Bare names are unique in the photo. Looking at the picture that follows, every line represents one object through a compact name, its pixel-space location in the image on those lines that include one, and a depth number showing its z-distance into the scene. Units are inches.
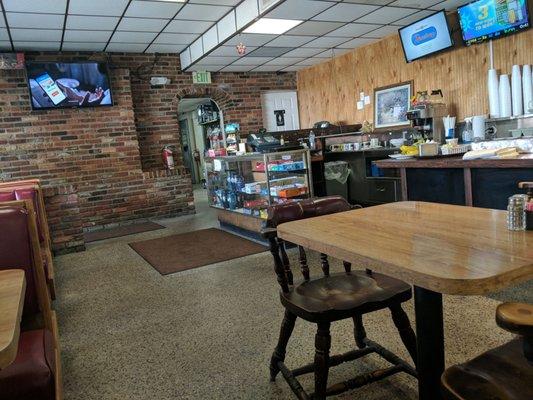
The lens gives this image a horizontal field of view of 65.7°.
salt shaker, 50.9
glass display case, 175.0
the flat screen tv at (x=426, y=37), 208.8
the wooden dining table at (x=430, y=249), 38.9
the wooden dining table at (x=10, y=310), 34.6
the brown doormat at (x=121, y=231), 239.9
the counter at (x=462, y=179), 109.7
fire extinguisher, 290.0
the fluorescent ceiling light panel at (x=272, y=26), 205.8
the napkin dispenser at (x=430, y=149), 138.0
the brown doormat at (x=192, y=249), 166.7
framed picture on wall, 245.9
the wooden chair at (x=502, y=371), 34.4
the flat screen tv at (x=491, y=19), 177.3
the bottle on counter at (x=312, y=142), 244.8
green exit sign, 301.1
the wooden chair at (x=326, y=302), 62.0
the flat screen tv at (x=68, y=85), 243.1
